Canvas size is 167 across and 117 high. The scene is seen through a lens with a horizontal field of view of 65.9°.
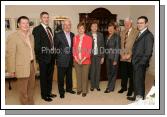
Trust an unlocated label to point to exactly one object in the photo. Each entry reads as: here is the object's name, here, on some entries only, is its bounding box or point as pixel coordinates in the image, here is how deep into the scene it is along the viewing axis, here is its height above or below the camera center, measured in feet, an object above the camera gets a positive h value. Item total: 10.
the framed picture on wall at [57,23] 9.66 +2.41
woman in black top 6.93 +0.06
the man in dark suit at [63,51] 6.36 +0.21
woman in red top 6.51 +0.16
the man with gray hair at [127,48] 6.56 +0.34
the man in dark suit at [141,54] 5.60 +0.04
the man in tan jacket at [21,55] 5.02 +0.01
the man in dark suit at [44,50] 5.89 +0.24
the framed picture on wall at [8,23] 9.17 +2.30
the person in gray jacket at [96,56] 7.03 -0.05
